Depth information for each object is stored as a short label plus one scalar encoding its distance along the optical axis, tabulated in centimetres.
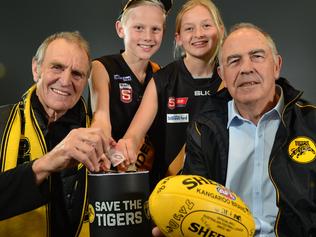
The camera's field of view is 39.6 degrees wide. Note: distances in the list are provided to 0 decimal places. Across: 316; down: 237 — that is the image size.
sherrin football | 89
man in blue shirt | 114
